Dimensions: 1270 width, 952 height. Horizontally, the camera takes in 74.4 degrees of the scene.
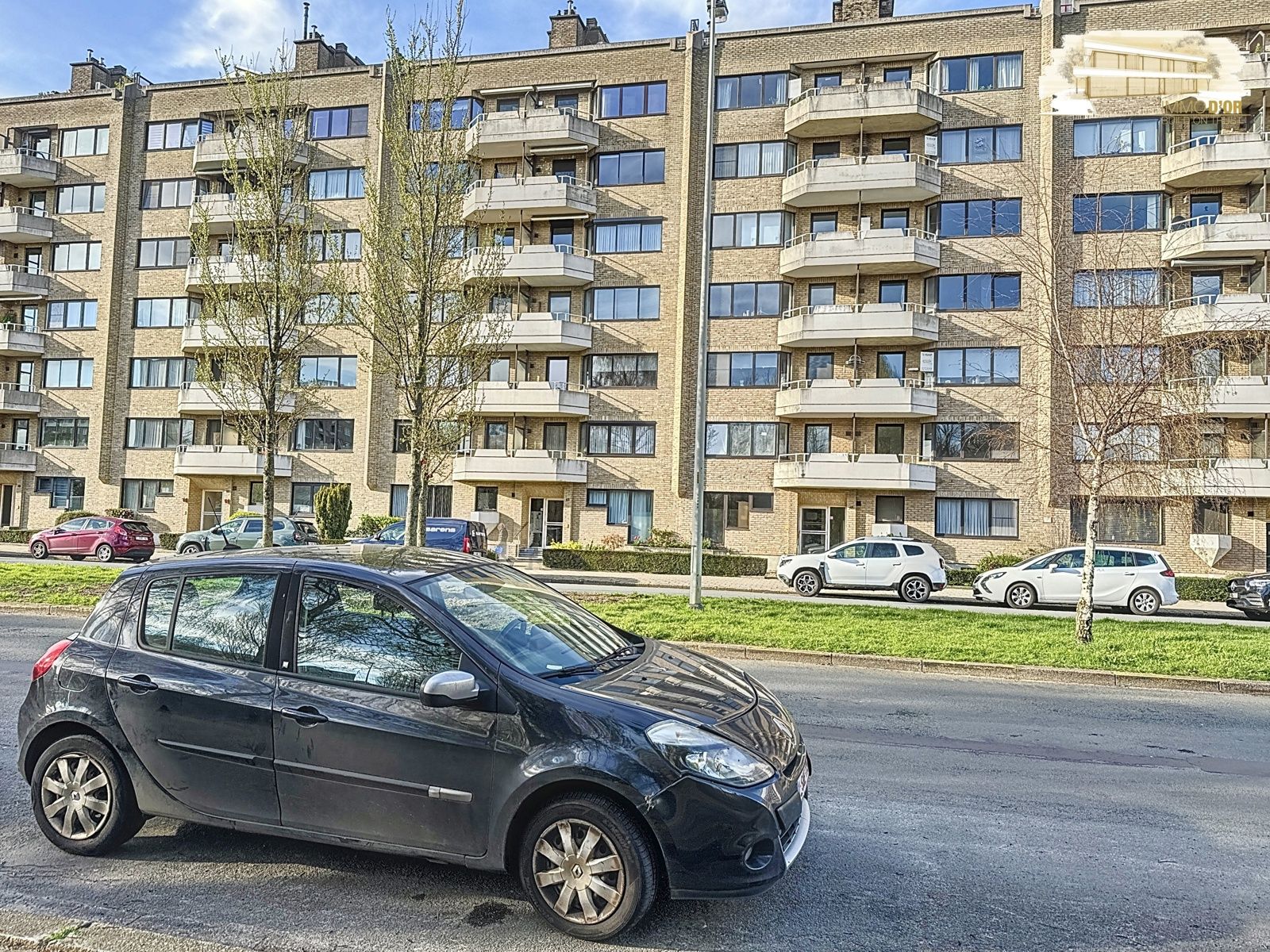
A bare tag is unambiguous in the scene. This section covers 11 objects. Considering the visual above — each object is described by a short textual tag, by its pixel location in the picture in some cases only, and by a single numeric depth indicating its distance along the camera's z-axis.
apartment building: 29.09
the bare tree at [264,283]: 14.83
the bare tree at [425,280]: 13.69
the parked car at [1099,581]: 18.69
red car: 27.20
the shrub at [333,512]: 29.58
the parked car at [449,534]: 23.98
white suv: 21.23
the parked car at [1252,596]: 17.84
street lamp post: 14.70
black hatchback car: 3.41
